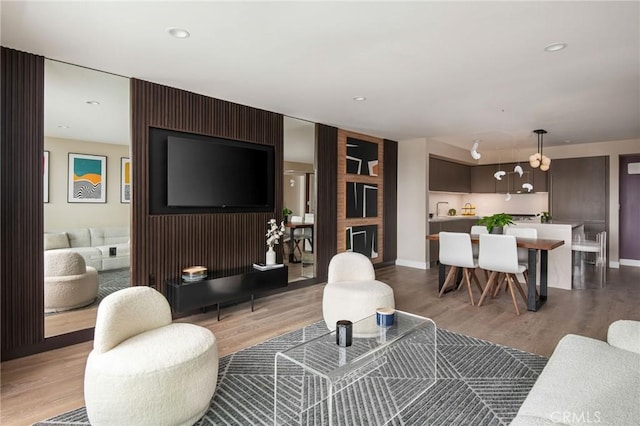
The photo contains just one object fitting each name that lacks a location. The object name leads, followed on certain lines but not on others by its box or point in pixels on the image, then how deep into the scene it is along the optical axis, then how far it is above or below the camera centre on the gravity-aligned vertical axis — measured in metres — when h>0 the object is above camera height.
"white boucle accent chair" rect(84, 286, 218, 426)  1.76 -0.83
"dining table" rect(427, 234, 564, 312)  4.00 -0.67
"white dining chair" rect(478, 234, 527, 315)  3.99 -0.55
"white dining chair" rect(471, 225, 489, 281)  5.35 -0.29
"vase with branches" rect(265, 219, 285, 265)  4.32 -0.33
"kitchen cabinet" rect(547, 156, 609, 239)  6.95 +0.42
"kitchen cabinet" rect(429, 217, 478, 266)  6.83 -0.33
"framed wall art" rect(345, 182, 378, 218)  6.08 +0.20
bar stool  5.10 -0.82
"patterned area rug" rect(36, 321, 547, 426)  2.04 -1.19
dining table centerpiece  4.52 -0.15
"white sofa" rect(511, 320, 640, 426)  1.36 -0.78
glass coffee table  2.03 -1.19
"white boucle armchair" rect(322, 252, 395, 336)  3.10 -0.74
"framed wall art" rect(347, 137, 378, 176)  6.06 +0.96
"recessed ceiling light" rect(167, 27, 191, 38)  2.46 +1.27
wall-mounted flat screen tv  3.67 +0.41
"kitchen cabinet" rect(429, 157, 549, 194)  7.38 +0.75
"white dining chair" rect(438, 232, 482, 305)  4.36 -0.56
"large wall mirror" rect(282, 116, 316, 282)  5.28 +0.23
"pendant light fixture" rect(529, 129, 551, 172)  5.58 +0.82
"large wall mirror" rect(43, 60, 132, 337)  3.05 +0.18
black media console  3.47 -0.83
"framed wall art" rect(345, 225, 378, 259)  6.07 -0.52
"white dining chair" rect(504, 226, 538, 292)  4.77 -0.32
